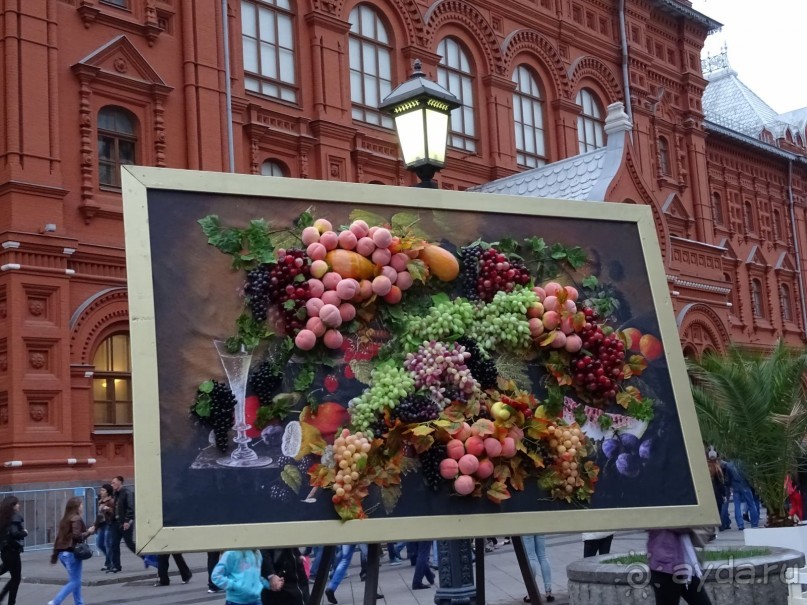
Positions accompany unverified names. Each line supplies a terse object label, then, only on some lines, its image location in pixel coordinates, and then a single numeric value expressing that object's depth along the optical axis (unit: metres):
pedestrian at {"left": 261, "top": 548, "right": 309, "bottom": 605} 7.52
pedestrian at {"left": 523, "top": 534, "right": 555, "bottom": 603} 11.26
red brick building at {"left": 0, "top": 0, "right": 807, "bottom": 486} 19.03
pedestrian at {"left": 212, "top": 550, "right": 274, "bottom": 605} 7.33
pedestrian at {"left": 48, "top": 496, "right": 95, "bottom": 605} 11.84
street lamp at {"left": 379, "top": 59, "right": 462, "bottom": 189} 7.80
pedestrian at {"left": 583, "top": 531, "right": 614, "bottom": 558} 11.35
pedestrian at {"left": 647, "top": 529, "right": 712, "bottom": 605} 6.48
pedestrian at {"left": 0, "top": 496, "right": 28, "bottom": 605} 12.41
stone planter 8.53
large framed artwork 4.32
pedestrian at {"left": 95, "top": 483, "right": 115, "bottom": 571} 16.12
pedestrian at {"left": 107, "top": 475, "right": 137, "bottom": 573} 16.22
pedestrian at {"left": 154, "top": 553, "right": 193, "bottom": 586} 14.28
